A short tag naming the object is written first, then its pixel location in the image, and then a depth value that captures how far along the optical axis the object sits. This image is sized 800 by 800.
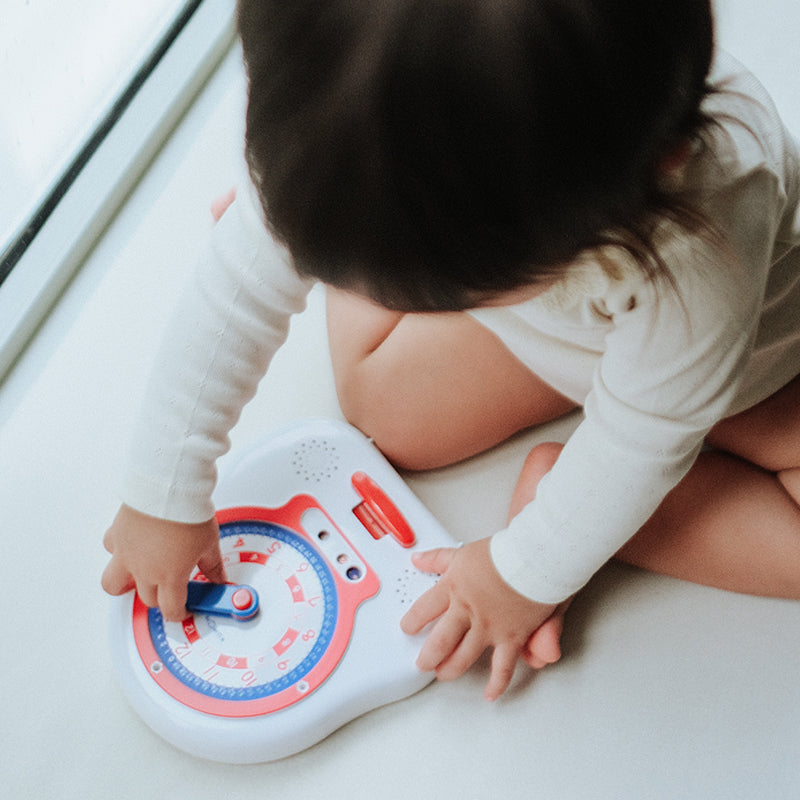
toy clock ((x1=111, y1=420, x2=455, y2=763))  0.52
